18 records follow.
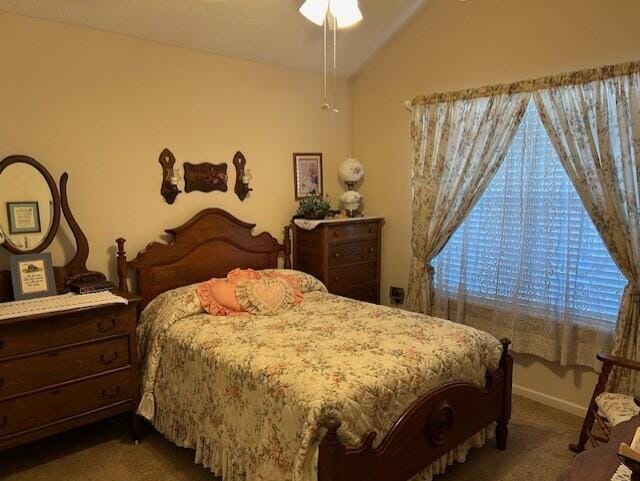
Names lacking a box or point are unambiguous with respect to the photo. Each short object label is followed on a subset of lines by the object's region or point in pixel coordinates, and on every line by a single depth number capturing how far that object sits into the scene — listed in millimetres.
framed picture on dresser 2525
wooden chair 2250
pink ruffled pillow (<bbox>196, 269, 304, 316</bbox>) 2891
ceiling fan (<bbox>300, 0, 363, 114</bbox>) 2670
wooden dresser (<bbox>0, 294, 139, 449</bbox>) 2293
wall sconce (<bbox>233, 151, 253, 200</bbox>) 3588
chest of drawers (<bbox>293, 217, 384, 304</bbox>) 3732
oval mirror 2578
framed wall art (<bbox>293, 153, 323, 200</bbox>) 3988
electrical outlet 4117
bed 1863
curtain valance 2697
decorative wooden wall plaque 3323
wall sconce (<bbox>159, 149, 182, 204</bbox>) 3207
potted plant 3814
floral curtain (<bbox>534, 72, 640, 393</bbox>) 2693
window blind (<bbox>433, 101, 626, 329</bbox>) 2980
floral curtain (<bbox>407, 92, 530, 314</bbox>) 3260
